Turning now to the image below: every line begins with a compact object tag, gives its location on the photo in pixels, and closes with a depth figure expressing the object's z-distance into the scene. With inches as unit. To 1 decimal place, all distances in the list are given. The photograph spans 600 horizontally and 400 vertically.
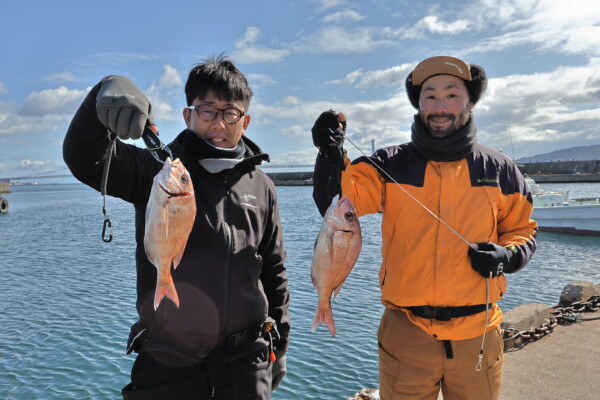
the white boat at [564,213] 897.5
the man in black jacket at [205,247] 96.0
